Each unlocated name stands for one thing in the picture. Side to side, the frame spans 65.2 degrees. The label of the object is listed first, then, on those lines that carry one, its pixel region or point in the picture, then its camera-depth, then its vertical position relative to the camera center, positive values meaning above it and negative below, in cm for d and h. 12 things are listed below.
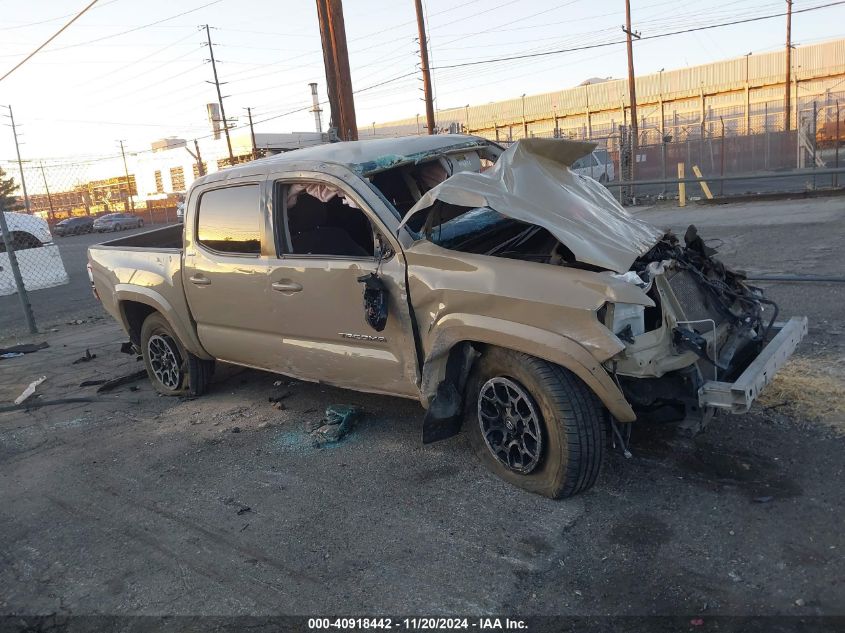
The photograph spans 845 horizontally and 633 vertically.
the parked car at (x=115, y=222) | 4302 -73
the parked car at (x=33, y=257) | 1413 -77
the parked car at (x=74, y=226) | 4325 -70
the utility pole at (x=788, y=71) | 3309 +321
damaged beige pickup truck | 335 -73
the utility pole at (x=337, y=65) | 947 +169
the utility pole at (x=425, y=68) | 2438 +397
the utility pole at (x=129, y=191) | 5666 +152
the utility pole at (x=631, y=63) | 2784 +380
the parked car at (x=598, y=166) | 2215 -32
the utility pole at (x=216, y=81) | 5672 +1010
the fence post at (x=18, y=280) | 950 -85
